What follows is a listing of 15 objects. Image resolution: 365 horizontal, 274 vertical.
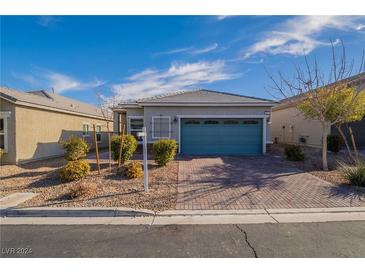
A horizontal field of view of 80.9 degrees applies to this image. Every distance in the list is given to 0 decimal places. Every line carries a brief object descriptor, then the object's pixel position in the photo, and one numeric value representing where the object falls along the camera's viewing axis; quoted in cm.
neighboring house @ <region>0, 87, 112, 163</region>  1048
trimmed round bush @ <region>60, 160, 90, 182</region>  719
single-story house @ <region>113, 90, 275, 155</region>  1334
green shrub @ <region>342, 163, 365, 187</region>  681
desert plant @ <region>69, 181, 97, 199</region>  581
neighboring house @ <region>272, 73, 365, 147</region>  1583
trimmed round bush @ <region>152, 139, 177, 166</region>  921
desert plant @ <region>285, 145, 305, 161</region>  1100
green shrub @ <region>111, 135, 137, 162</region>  906
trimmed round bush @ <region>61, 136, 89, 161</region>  935
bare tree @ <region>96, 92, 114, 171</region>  1496
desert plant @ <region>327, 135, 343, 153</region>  1321
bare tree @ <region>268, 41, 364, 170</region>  916
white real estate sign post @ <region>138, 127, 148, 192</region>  629
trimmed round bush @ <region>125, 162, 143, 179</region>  757
